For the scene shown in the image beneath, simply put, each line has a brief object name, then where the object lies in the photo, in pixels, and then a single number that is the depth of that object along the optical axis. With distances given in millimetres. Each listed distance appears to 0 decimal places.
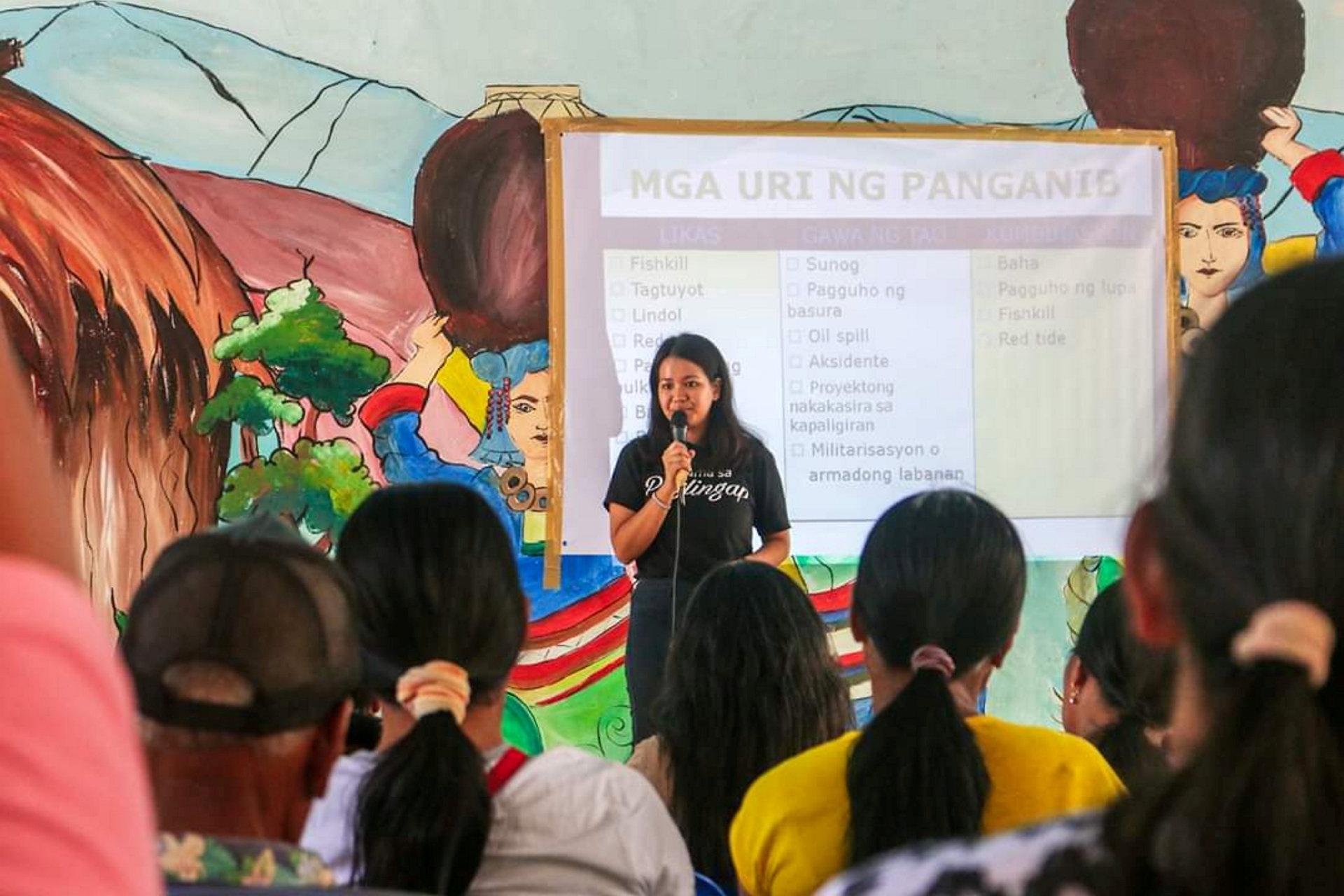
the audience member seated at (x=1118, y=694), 4472
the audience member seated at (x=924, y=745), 3573
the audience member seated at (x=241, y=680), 2503
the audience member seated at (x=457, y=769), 3286
